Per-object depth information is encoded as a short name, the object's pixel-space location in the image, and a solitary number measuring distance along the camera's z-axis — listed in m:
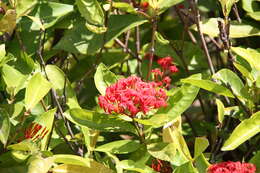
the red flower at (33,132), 1.47
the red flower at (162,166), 1.49
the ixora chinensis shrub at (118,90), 1.43
